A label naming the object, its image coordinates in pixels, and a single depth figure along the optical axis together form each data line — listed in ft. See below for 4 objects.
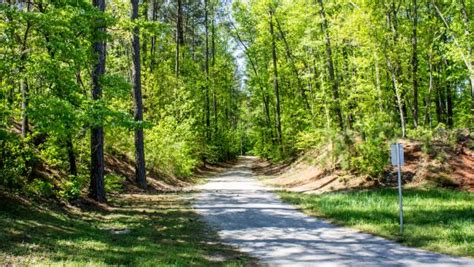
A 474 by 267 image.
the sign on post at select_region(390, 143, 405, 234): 34.91
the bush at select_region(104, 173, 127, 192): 51.77
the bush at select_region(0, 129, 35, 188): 38.89
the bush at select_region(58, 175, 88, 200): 41.68
